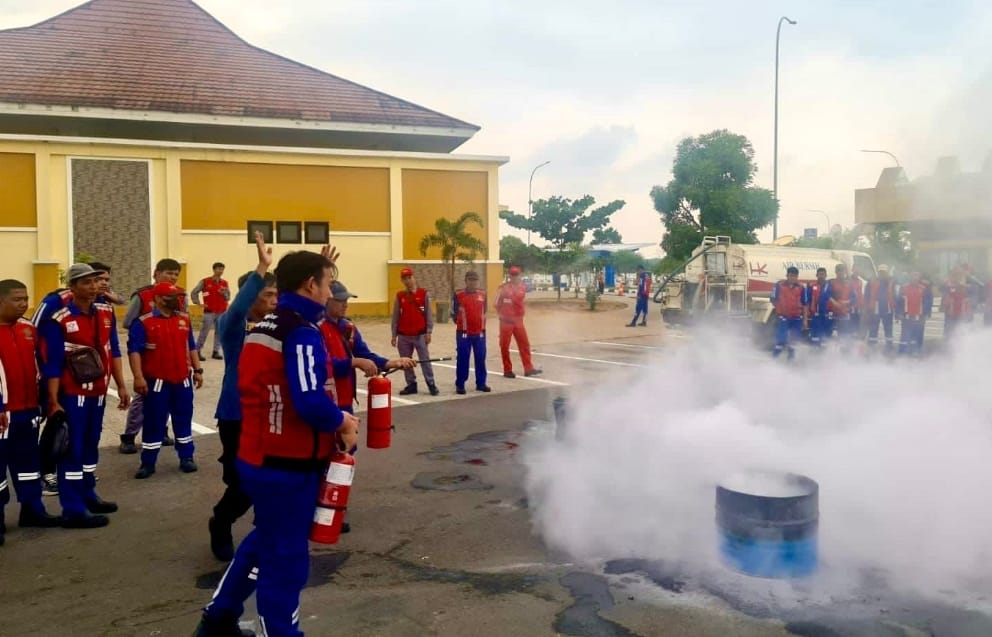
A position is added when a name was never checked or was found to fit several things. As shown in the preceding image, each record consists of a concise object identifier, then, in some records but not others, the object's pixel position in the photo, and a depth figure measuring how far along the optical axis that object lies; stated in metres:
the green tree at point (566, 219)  42.53
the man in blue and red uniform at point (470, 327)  10.94
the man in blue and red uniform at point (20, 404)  5.07
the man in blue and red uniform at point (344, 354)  4.38
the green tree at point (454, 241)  22.58
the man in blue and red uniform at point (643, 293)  21.17
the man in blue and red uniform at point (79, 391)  5.25
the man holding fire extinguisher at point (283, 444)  3.08
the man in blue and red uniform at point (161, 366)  6.26
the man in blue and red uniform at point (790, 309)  13.56
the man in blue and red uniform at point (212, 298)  13.72
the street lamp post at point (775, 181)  26.78
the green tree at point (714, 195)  26.52
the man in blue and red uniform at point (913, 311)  14.25
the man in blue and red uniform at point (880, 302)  15.05
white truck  17.50
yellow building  20.58
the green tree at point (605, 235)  43.77
